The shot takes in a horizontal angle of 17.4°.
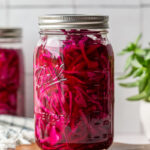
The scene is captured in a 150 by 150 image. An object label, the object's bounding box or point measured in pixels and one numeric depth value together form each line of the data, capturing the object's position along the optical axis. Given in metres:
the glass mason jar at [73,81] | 0.59
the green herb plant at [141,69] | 0.82
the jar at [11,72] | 0.87
